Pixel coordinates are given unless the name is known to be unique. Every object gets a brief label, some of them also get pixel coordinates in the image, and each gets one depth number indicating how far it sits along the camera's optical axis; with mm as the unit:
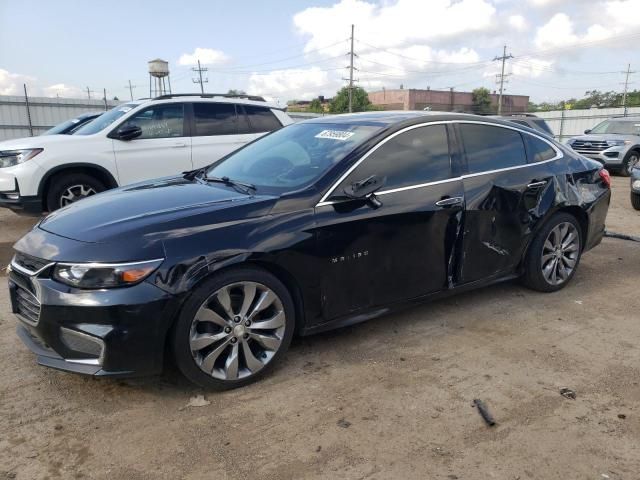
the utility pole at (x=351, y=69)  54994
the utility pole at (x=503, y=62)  65125
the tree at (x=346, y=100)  66350
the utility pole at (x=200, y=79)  66462
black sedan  2816
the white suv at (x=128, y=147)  6945
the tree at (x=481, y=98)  72988
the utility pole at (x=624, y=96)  67588
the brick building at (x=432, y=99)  69562
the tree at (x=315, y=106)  63275
